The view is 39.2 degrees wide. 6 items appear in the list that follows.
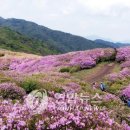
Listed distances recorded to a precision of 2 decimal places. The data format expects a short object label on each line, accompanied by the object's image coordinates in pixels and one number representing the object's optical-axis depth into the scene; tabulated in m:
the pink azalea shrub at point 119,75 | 14.15
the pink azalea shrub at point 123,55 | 17.84
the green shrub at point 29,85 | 9.01
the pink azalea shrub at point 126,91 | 11.69
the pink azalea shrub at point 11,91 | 7.99
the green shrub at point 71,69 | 16.53
